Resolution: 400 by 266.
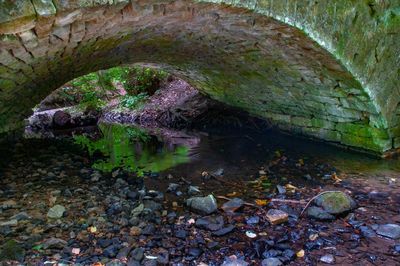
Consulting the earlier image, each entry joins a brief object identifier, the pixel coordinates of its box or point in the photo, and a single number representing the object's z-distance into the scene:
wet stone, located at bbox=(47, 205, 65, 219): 2.64
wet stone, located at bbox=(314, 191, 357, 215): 2.75
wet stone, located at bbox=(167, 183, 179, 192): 3.33
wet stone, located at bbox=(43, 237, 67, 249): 2.17
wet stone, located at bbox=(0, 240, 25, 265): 2.04
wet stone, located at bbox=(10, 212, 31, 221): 2.60
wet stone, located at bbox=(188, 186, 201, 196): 3.23
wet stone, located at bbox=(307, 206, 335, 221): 2.64
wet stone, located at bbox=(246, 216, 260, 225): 2.61
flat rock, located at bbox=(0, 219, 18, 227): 2.49
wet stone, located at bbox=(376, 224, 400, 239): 2.44
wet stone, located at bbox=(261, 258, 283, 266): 2.07
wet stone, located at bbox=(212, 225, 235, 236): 2.42
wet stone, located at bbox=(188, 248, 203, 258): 2.16
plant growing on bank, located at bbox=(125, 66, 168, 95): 10.27
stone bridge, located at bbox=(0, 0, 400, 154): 2.67
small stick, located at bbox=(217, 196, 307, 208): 2.92
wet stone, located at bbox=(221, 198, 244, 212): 2.80
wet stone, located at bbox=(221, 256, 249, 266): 2.07
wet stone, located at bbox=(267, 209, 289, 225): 2.61
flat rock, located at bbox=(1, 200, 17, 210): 2.84
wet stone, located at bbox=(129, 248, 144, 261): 2.08
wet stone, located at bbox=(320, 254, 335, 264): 2.13
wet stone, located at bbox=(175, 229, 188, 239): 2.38
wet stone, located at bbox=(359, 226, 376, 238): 2.45
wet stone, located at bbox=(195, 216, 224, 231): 2.50
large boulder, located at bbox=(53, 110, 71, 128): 8.35
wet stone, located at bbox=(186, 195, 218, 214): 2.74
